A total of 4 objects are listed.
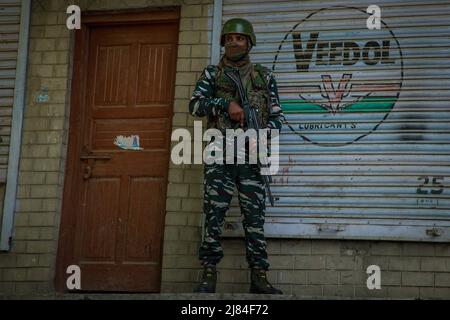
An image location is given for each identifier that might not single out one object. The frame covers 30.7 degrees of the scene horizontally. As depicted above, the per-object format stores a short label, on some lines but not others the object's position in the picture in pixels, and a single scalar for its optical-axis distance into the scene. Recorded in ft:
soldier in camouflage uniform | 23.53
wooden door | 27.37
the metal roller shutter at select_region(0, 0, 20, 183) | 28.25
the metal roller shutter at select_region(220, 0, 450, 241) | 25.52
